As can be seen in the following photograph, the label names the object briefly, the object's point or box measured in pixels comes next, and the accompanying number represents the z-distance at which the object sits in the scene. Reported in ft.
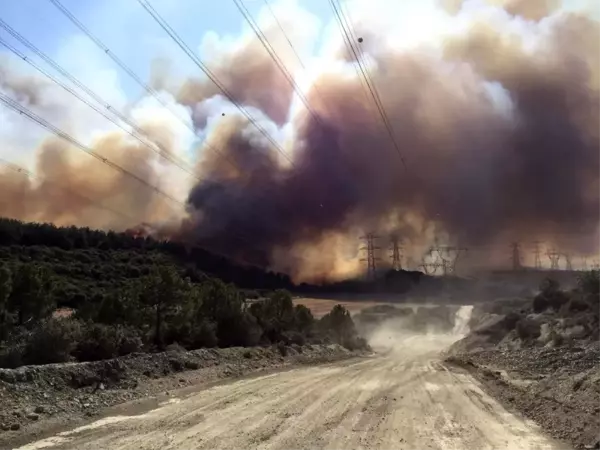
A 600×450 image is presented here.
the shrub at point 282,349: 159.65
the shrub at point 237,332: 155.28
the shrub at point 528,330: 200.64
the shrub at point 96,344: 99.13
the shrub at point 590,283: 210.08
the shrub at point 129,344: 107.76
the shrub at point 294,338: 189.10
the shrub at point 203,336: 138.42
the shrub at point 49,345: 87.81
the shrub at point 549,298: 279.08
